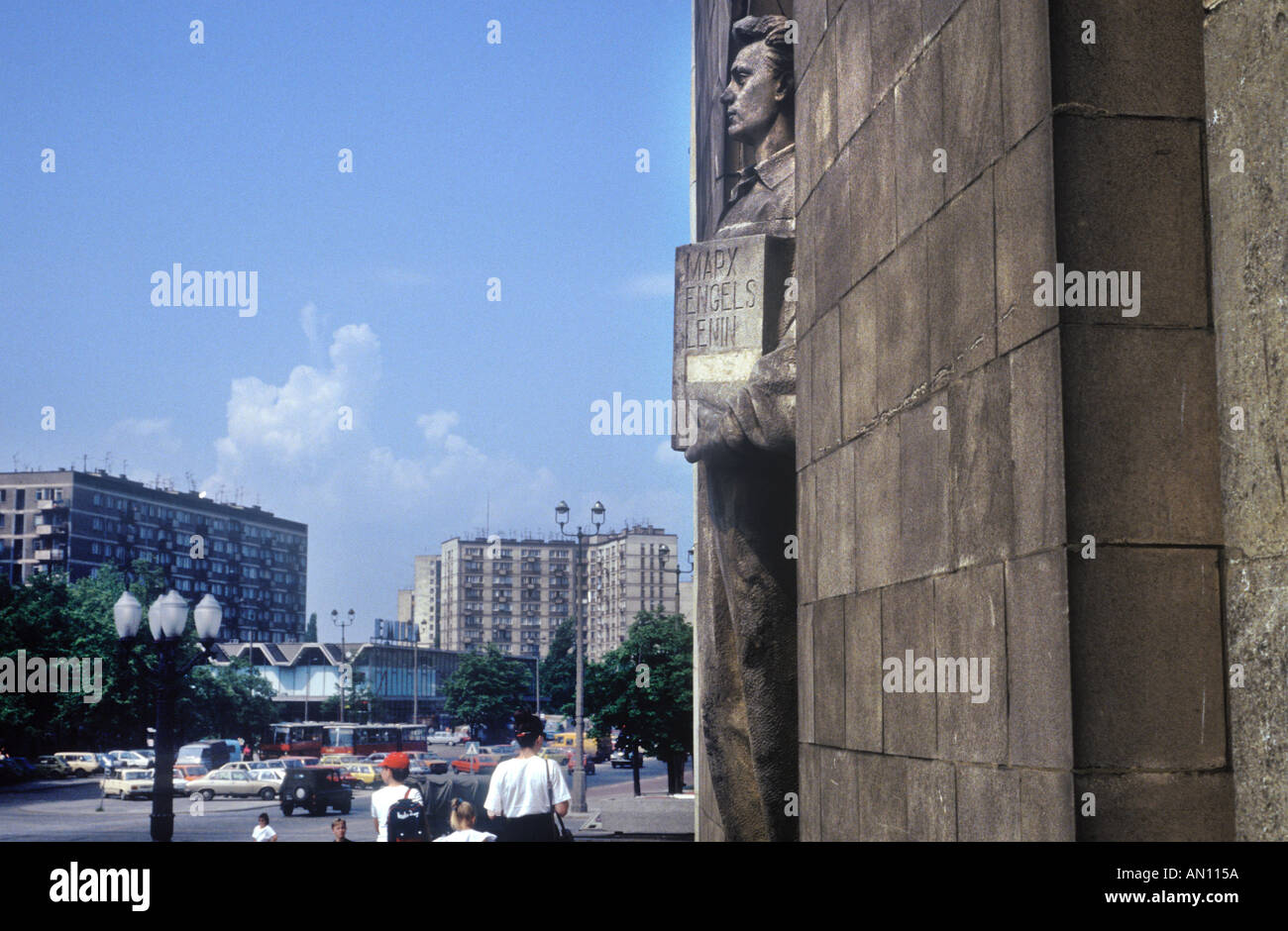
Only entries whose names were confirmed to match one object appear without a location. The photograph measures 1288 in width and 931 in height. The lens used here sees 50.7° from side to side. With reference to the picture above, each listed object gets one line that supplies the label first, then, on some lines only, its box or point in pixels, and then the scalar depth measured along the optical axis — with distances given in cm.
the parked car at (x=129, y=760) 5135
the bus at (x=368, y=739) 6612
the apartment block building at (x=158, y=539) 11150
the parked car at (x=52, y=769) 5663
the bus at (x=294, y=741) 6688
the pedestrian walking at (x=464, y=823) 811
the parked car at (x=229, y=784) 4712
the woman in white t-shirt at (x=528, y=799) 825
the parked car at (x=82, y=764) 5866
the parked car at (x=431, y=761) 4678
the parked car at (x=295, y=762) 4859
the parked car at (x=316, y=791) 3828
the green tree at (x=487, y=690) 7825
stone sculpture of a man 952
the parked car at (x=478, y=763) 4881
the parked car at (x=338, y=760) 5335
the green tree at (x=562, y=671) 6275
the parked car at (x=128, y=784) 4484
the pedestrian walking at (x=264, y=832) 1834
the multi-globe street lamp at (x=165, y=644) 1413
